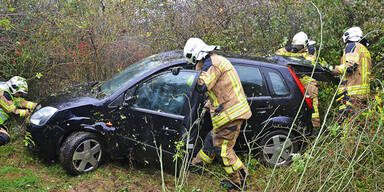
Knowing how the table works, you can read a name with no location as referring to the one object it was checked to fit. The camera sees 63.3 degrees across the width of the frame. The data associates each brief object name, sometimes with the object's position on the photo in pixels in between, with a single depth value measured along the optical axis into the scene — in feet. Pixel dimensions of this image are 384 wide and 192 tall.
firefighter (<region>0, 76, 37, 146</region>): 14.98
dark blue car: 13.39
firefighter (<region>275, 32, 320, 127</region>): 18.97
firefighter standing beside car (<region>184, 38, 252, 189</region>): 12.61
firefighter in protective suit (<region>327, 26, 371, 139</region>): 16.16
